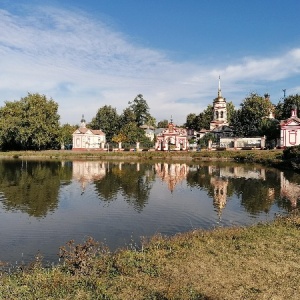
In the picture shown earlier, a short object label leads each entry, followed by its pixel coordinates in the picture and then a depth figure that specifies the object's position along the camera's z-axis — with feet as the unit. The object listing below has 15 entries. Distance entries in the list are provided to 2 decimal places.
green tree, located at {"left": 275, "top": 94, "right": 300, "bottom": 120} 267.74
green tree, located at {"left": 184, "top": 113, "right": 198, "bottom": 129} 428.52
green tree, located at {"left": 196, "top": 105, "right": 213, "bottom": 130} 385.31
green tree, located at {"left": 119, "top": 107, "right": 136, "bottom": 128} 328.29
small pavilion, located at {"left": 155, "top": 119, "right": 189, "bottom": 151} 250.57
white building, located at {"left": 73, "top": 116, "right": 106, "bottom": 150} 284.20
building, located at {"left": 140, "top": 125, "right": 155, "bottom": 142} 394.79
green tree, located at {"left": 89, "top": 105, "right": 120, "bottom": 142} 336.70
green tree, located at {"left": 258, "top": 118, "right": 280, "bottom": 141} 233.35
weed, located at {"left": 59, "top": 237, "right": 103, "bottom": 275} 31.91
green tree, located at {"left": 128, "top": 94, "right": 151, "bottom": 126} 366.63
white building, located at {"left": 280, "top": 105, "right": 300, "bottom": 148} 215.72
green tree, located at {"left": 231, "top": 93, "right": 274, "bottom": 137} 254.88
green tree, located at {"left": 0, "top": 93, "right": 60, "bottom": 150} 252.83
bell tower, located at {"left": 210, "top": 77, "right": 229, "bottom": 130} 314.96
